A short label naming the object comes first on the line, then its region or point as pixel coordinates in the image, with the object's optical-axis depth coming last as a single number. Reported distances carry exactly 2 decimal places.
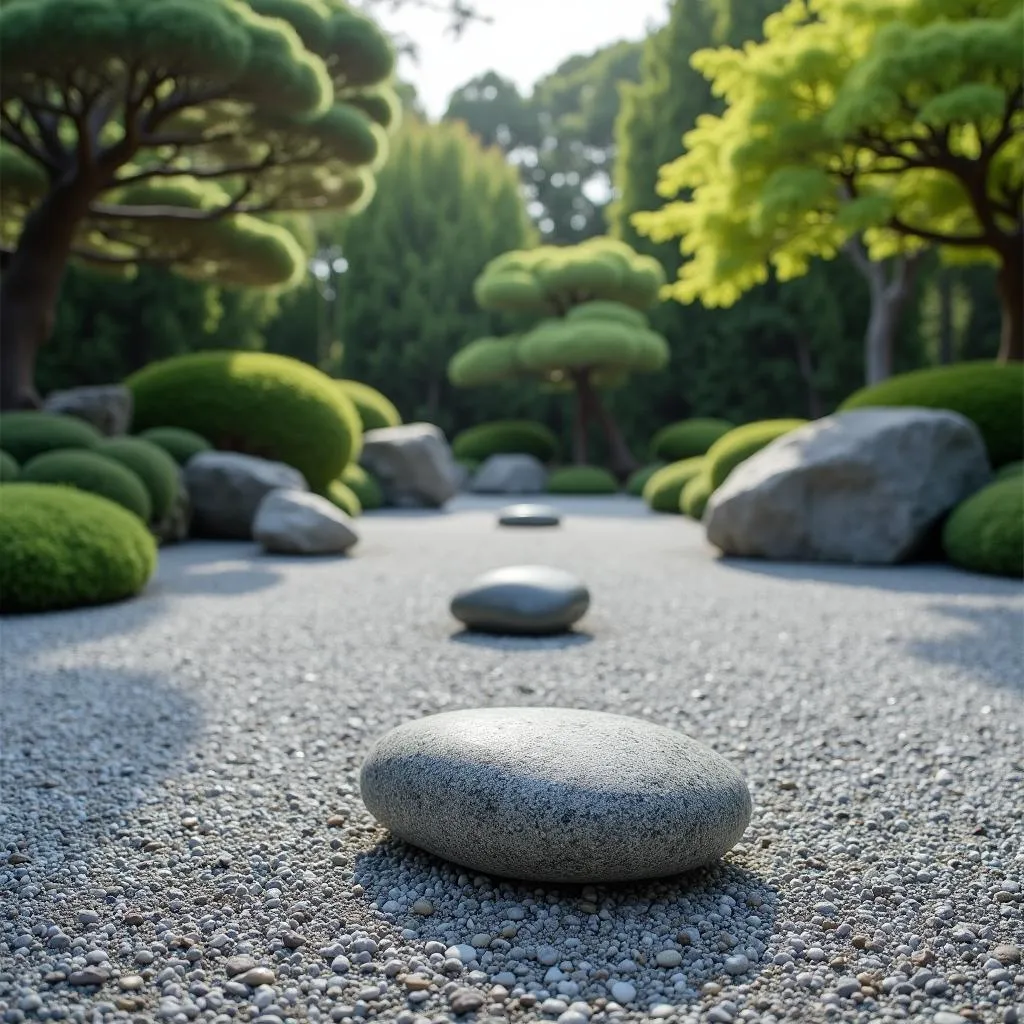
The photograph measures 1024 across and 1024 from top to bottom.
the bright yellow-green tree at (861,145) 7.90
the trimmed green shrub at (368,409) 14.47
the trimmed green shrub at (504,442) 19.50
